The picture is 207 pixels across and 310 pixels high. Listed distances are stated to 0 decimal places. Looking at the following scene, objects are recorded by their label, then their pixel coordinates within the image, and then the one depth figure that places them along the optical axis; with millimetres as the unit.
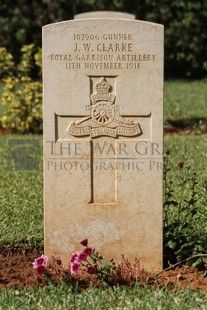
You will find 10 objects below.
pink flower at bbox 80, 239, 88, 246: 5908
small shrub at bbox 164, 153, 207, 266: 6435
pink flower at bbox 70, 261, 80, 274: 5761
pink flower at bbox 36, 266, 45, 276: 5812
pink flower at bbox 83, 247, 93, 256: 5857
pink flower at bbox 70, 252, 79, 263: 5837
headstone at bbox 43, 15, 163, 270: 6126
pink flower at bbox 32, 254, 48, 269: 5837
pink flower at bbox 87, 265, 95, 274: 5791
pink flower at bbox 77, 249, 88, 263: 5837
